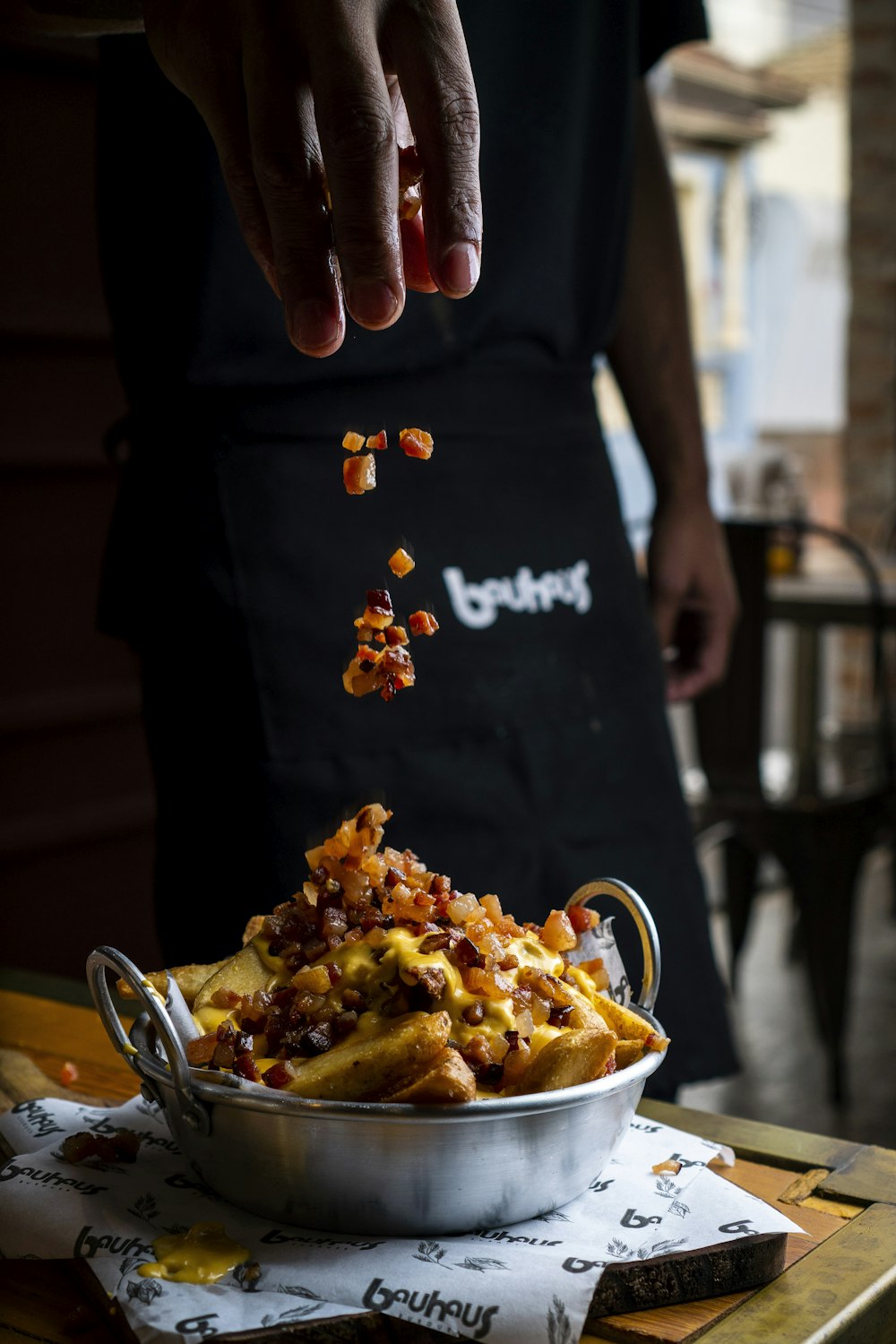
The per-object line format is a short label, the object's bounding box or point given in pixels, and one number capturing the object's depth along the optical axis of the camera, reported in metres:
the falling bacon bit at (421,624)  0.81
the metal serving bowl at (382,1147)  0.63
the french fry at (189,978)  0.74
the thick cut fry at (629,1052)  0.72
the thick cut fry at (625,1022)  0.75
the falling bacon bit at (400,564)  0.81
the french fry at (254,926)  0.81
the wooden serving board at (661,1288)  0.64
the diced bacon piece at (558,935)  0.81
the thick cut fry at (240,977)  0.74
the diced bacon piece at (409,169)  0.72
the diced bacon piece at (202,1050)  0.70
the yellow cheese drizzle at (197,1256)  0.66
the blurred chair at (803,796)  2.68
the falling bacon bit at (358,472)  0.81
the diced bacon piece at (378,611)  0.82
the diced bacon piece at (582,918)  0.86
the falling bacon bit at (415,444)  0.84
